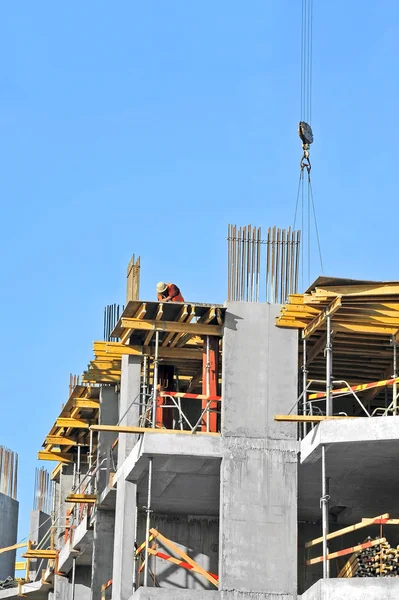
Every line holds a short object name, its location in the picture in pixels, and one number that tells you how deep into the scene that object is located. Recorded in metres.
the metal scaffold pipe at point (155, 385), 30.22
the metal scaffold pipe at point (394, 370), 28.53
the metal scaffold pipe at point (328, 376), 28.52
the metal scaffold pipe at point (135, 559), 31.77
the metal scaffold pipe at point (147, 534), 28.97
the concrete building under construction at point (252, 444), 29.02
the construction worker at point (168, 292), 31.73
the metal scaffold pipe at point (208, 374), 31.42
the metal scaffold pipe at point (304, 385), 29.59
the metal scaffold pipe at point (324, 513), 27.17
